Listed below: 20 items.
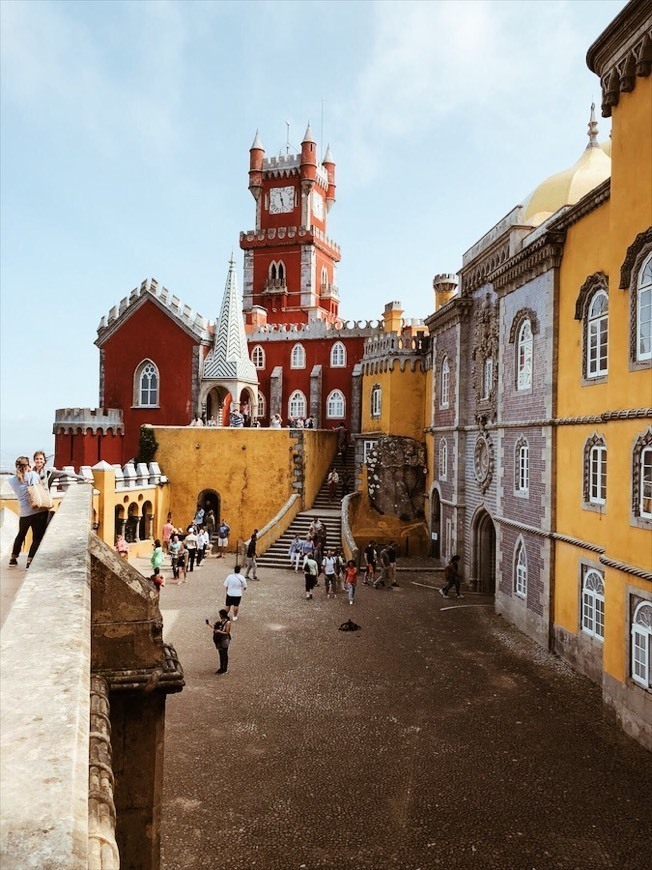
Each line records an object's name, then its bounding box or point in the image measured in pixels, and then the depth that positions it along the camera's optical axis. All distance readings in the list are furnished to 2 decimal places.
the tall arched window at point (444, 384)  26.89
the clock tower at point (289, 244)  47.44
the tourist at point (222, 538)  27.84
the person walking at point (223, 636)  14.12
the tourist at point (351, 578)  20.28
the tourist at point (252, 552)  23.39
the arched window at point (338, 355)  39.20
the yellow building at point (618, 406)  11.70
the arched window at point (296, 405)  39.75
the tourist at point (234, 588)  16.83
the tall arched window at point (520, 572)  18.42
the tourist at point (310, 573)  20.92
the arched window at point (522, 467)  18.55
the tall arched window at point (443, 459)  26.64
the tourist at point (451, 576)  21.56
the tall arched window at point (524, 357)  18.69
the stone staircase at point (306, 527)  25.86
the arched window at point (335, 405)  39.28
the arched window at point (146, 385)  33.38
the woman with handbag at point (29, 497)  8.06
